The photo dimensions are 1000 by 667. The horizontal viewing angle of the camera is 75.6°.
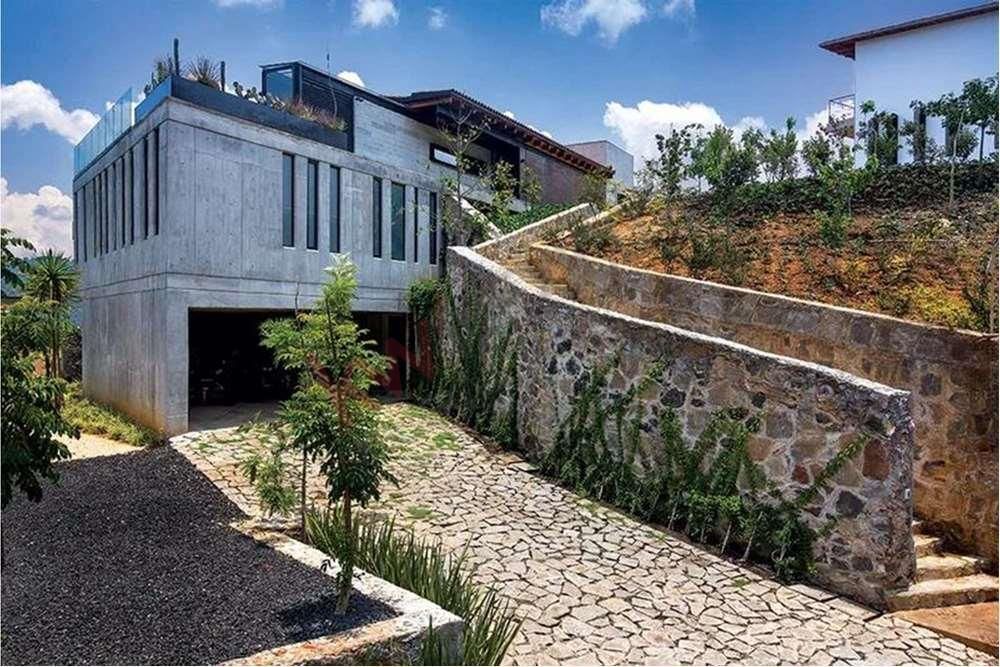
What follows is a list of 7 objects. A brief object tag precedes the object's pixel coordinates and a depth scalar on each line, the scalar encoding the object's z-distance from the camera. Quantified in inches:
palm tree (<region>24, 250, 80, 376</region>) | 489.7
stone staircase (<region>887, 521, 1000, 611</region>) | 239.3
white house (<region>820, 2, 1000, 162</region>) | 732.7
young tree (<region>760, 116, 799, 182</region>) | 628.7
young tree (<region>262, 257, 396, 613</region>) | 199.3
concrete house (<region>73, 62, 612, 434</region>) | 431.8
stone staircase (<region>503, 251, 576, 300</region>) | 502.0
